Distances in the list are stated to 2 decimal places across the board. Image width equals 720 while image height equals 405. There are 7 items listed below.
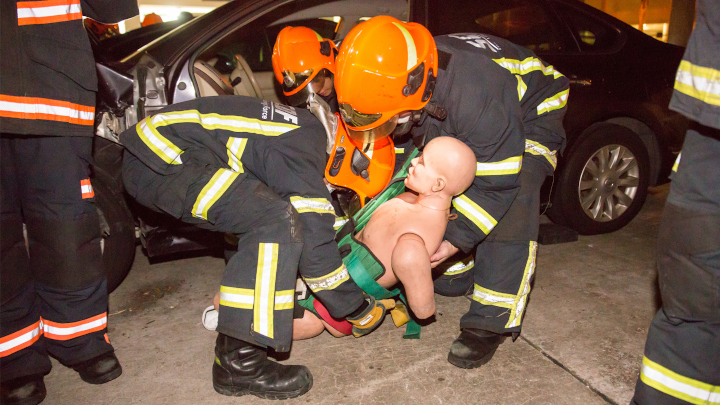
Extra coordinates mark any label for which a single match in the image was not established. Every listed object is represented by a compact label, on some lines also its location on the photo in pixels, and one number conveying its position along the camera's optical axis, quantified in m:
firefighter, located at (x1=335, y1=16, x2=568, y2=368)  1.87
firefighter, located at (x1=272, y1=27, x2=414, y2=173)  2.92
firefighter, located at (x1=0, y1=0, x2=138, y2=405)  1.73
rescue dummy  1.90
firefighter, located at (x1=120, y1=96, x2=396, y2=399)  1.76
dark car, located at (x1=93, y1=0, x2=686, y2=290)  2.52
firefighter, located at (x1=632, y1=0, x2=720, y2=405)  1.19
